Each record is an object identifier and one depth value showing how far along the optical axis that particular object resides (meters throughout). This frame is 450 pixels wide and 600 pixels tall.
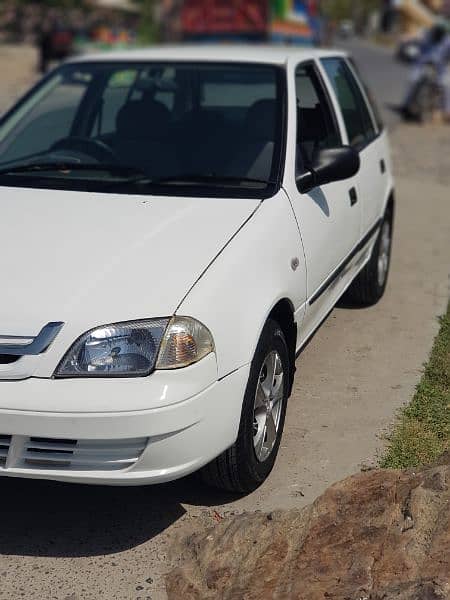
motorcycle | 17.70
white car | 3.25
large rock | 3.03
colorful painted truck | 24.39
